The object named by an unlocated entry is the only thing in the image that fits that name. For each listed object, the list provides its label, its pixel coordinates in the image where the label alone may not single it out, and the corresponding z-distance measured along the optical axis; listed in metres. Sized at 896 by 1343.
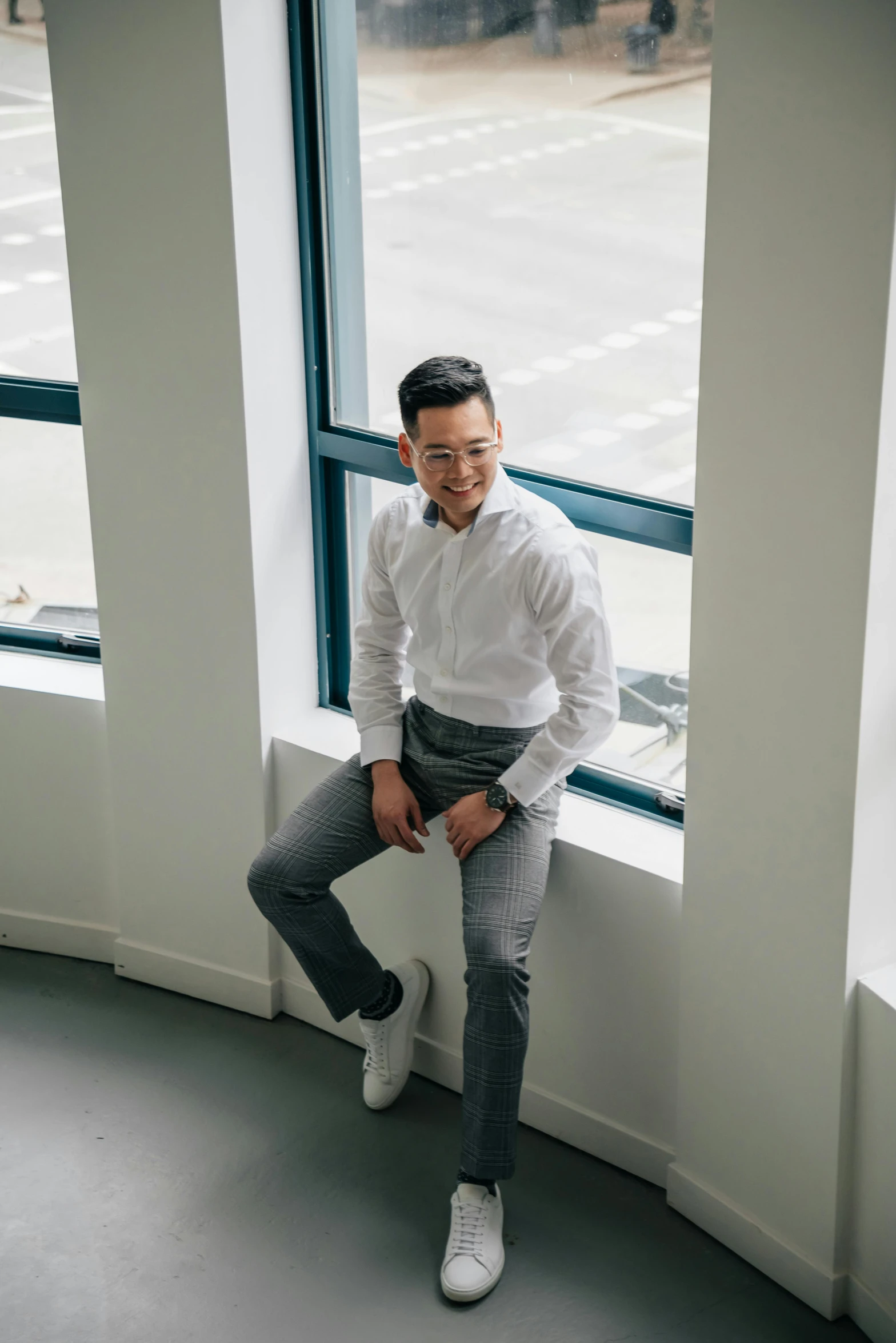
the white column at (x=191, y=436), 2.79
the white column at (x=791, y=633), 1.94
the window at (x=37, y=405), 3.23
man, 2.47
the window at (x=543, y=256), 2.44
